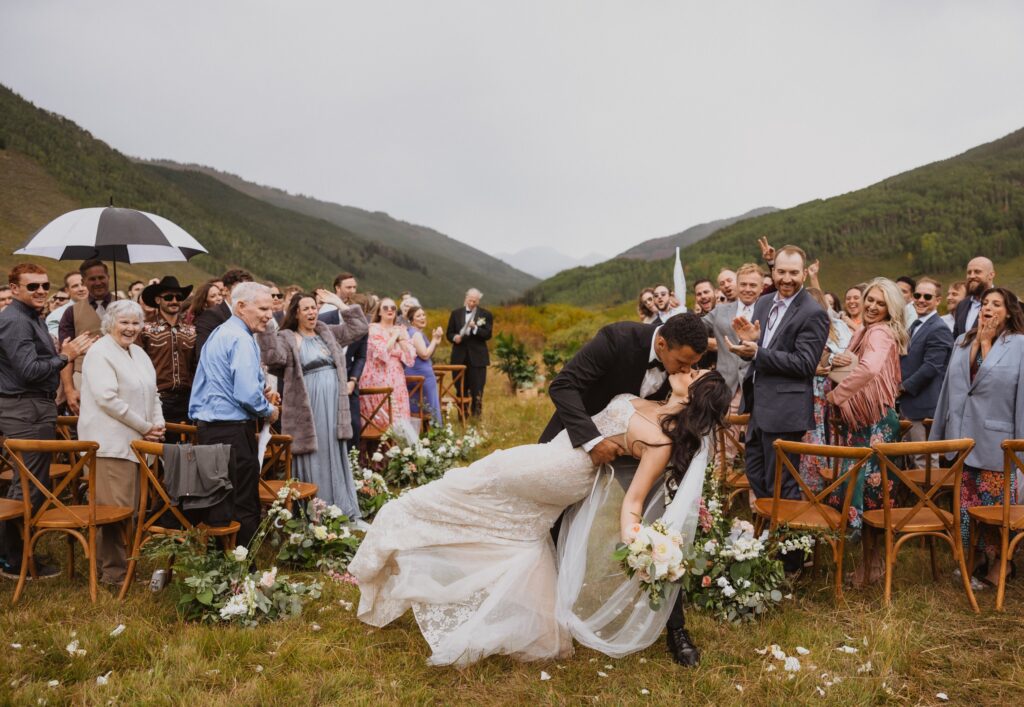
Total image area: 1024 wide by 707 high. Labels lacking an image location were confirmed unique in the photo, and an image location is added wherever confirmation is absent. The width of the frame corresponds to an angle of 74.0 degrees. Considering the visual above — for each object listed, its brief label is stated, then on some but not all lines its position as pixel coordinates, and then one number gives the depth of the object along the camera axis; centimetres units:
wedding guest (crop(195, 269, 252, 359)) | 565
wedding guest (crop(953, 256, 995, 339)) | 680
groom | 349
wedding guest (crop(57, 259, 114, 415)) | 639
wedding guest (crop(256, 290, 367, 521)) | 587
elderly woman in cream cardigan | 462
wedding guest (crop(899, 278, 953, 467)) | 654
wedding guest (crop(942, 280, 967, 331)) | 827
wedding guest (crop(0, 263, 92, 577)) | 483
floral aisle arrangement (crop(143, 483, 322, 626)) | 409
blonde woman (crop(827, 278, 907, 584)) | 509
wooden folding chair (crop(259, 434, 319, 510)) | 526
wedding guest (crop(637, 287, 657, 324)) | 937
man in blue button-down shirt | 449
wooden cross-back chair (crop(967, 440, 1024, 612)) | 410
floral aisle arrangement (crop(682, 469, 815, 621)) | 419
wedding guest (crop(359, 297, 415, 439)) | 804
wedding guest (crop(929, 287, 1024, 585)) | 465
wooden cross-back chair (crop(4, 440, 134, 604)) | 412
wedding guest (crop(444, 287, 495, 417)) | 1100
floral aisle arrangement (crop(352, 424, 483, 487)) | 720
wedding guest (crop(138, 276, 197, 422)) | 554
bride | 340
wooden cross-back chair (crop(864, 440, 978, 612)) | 397
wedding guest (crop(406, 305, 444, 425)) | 916
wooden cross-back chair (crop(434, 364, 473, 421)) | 1060
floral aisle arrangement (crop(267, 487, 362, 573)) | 505
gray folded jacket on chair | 421
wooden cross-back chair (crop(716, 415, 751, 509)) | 579
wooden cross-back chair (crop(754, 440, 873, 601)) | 398
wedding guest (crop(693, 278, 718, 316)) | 879
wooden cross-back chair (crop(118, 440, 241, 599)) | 420
